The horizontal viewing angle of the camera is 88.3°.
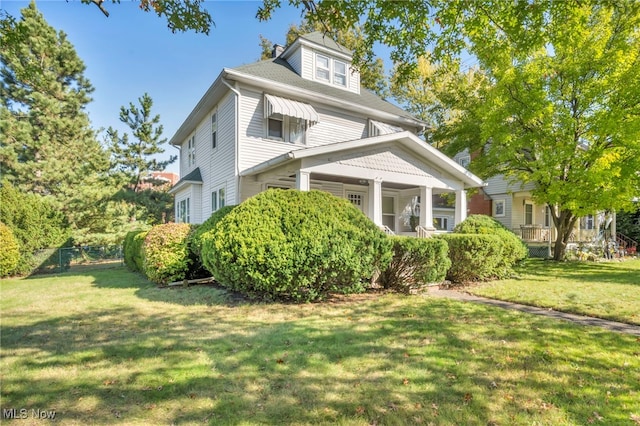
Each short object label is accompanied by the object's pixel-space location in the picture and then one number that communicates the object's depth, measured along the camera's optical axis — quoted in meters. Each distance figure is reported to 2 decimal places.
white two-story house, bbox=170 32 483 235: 11.72
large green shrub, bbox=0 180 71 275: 13.34
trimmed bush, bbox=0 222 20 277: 12.22
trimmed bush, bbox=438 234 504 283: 9.62
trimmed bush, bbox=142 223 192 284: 9.37
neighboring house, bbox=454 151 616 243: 22.89
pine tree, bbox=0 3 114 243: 19.05
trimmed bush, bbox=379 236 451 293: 8.23
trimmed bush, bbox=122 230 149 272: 11.88
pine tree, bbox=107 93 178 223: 24.36
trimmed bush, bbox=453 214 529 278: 10.78
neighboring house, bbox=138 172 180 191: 26.27
